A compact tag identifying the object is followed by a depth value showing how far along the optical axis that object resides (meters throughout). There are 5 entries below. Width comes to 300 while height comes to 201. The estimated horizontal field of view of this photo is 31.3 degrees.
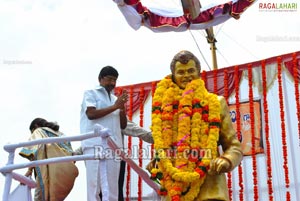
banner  6.28
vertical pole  8.69
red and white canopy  7.04
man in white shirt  4.37
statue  3.82
